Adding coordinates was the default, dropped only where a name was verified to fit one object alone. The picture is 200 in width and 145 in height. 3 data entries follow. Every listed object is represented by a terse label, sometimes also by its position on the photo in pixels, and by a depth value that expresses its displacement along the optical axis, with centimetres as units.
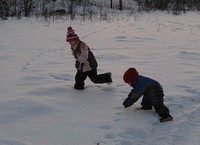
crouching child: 434
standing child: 516
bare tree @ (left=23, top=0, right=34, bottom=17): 1691
